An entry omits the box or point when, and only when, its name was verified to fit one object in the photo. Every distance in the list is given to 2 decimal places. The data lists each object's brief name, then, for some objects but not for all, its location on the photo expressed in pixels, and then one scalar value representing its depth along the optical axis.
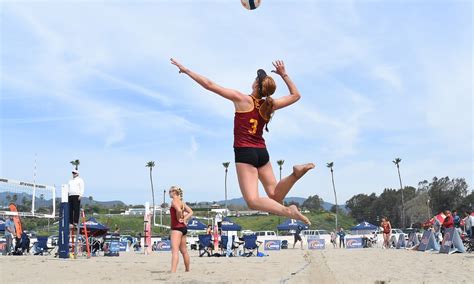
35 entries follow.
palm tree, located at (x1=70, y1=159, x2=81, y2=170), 81.88
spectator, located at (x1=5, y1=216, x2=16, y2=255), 19.17
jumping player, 5.14
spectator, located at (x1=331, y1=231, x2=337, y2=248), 34.47
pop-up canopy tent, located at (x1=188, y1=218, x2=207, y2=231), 30.95
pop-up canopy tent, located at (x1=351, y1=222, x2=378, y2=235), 40.22
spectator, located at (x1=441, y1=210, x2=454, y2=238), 18.49
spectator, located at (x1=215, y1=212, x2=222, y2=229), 24.21
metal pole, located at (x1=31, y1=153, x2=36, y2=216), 18.38
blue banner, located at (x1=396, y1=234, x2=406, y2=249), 24.53
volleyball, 6.68
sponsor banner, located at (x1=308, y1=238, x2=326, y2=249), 31.14
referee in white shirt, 13.74
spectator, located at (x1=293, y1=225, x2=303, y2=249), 30.73
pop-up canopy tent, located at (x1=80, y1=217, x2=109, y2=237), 19.08
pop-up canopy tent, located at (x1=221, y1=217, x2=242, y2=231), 34.03
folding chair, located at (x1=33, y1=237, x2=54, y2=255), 20.30
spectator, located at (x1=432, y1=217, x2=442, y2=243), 22.73
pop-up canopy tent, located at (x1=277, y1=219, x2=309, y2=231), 38.64
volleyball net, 18.05
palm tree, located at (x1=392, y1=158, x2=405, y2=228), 93.94
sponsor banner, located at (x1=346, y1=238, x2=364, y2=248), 32.75
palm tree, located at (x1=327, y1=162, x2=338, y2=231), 99.50
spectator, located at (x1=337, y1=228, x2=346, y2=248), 33.47
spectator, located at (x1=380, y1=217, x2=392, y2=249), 24.69
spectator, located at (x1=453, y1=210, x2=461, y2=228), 21.48
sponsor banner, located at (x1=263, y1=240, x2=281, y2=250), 29.27
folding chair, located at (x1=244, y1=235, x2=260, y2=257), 19.32
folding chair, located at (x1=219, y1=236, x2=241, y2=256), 19.09
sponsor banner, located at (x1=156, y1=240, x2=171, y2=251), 29.86
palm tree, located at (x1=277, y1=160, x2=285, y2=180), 99.14
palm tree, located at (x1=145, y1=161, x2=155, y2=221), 96.50
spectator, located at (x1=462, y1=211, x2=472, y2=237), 18.90
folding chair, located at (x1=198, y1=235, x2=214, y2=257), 18.62
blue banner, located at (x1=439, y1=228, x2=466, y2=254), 16.42
